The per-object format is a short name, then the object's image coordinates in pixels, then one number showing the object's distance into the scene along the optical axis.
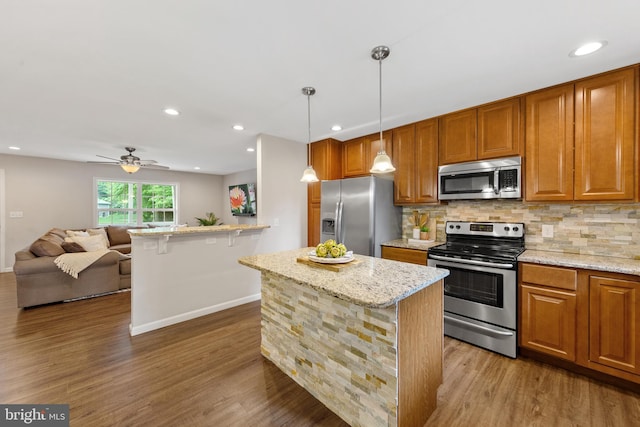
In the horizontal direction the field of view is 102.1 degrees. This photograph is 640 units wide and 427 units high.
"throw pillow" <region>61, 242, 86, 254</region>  3.92
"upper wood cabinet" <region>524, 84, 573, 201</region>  2.22
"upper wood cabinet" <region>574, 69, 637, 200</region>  1.98
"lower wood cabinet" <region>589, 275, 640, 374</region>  1.79
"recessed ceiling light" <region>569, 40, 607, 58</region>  1.69
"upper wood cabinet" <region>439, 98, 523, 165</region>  2.50
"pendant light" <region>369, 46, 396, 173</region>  1.79
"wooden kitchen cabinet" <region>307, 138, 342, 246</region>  3.86
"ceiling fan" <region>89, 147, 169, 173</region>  4.34
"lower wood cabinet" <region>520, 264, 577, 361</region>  2.01
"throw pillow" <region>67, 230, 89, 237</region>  4.76
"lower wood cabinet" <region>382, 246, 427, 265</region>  2.77
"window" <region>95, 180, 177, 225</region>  6.25
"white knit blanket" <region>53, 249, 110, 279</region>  3.51
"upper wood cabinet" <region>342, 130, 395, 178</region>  3.47
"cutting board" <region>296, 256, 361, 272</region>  1.73
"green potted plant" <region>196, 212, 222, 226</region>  5.64
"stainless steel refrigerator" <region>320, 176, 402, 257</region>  3.09
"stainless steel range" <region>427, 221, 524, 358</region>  2.23
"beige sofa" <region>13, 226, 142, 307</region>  3.33
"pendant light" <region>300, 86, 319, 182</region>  2.30
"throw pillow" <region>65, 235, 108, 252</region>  4.32
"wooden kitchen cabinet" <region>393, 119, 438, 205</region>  3.04
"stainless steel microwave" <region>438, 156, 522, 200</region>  2.49
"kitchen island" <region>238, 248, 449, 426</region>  1.35
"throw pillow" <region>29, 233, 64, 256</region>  3.62
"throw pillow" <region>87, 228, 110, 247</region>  5.15
